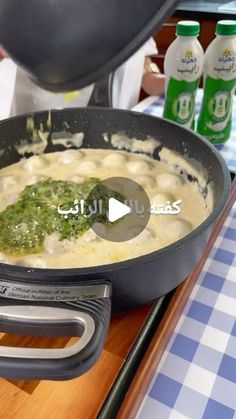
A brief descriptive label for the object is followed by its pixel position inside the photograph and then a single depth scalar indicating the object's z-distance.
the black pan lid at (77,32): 0.30
